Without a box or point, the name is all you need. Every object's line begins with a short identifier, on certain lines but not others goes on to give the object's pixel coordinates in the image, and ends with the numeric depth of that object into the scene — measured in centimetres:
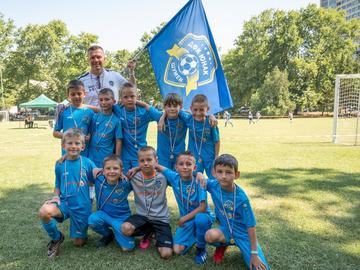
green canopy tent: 3303
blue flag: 568
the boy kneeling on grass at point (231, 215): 338
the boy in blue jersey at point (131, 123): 465
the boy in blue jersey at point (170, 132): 460
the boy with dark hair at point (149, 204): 396
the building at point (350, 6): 13032
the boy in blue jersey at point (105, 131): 462
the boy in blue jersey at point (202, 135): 457
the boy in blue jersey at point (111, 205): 393
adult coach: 507
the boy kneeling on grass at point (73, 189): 398
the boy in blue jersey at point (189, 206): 371
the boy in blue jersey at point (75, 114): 463
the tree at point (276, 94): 4912
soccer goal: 1516
